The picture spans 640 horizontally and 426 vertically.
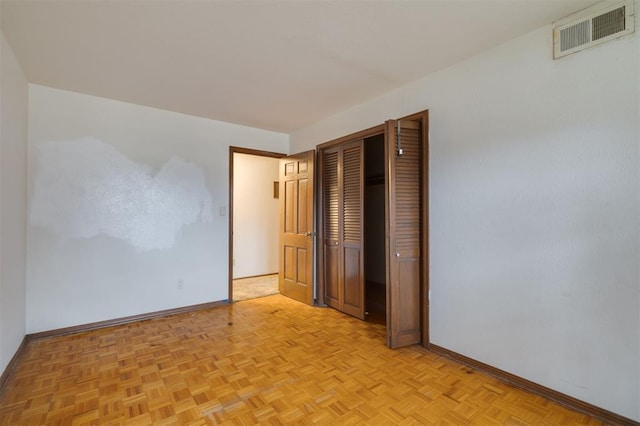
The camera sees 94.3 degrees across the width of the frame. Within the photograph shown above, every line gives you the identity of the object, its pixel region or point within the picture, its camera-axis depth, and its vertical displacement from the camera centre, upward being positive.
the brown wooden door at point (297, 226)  4.01 -0.16
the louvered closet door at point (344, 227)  3.49 -0.15
